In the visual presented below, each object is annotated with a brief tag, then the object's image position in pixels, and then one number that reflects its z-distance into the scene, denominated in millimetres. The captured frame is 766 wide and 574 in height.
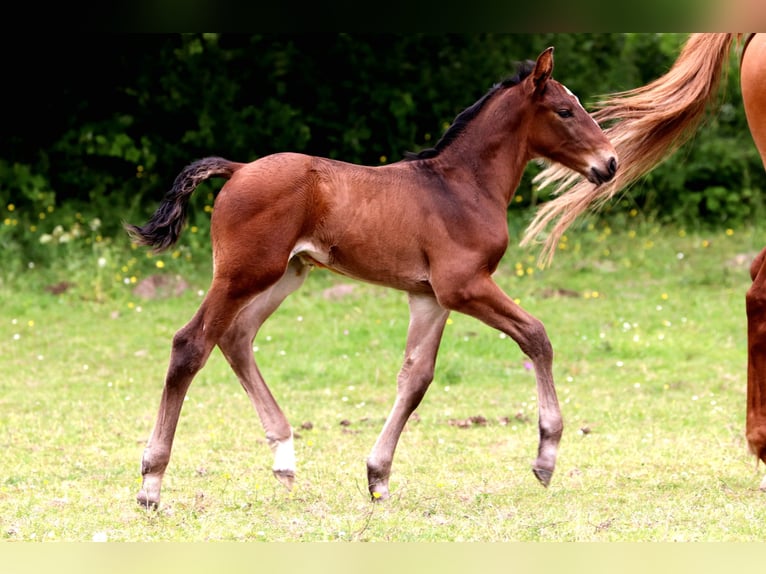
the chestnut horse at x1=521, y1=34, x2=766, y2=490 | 10648
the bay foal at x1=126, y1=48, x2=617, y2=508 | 8977
